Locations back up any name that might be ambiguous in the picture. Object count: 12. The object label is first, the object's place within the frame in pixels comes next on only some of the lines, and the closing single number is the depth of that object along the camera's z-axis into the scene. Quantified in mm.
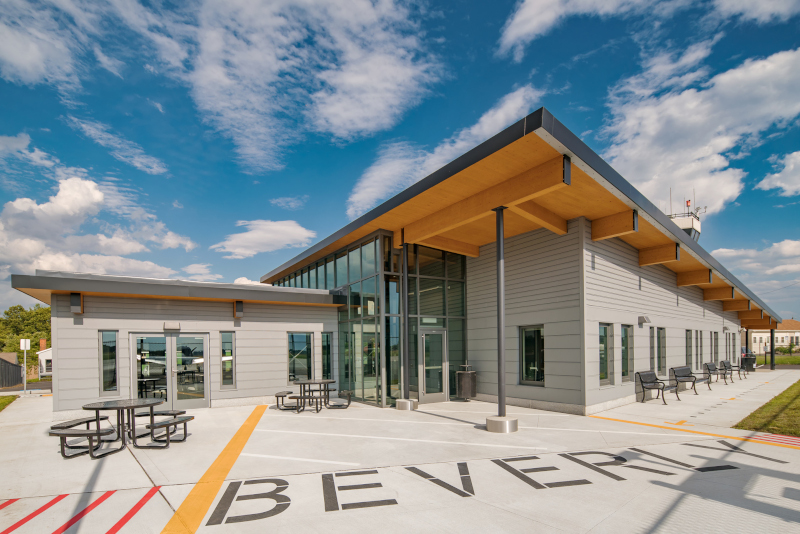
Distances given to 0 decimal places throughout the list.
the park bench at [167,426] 7218
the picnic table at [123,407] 6934
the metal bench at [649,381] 11845
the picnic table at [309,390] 11148
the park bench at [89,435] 6570
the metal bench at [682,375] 13992
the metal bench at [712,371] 15956
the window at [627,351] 11945
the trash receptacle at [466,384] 12617
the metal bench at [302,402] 11045
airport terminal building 9406
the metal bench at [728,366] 18366
